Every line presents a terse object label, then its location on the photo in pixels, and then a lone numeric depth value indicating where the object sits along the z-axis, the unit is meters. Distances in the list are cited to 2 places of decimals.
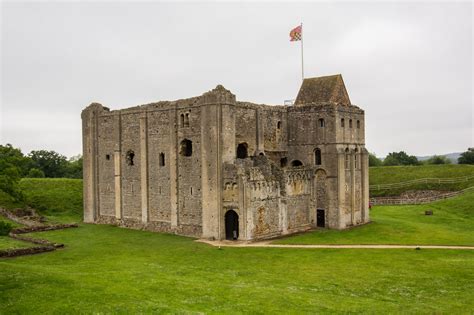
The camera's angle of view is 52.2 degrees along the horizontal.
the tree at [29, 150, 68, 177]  85.94
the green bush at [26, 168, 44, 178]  76.56
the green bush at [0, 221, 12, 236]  23.88
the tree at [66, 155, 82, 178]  87.39
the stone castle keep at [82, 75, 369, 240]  39.25
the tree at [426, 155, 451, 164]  102.92
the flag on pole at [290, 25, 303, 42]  48.97
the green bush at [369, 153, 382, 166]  109.05
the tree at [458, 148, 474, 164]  91.94
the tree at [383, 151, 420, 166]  108.38
